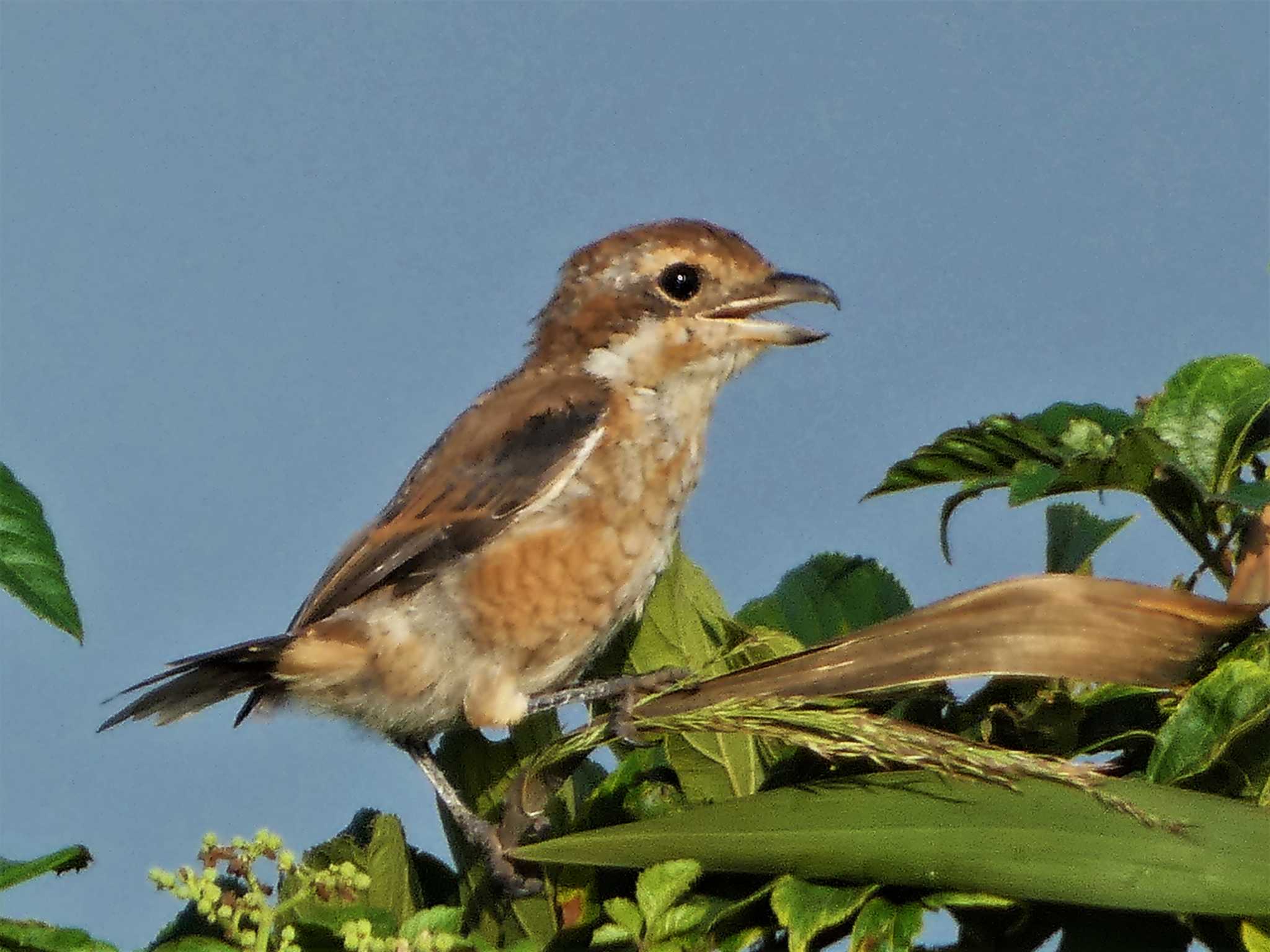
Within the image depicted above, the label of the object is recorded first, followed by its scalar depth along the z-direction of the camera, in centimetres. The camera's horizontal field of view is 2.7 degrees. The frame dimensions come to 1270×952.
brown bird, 535
